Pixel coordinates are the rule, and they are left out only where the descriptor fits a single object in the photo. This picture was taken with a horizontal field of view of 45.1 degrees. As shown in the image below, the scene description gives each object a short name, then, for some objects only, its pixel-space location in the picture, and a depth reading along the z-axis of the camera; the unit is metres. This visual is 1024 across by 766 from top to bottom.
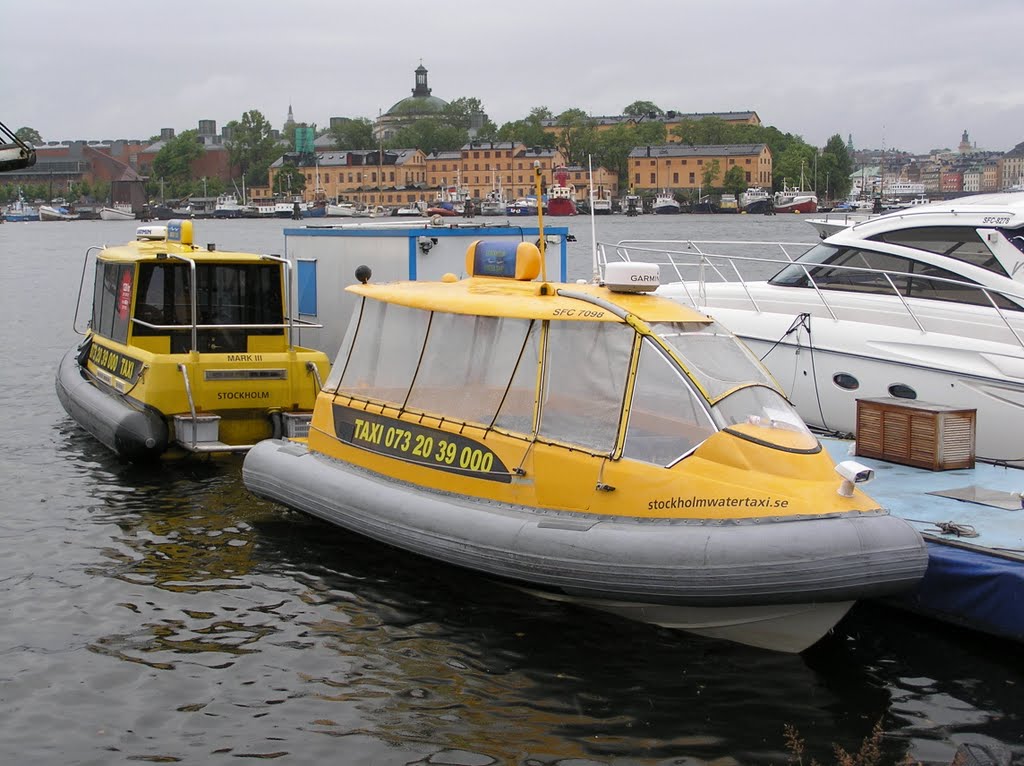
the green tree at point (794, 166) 159.38
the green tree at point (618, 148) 179.50
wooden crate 11.57
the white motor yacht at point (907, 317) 13.32
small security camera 8.89
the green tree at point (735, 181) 163.00
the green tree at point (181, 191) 197.75
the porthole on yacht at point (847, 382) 14.38
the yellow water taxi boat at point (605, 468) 8.59
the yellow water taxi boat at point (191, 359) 14.95
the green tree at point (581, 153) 193.00
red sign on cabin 16.23
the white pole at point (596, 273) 11.81
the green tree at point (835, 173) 153.88
